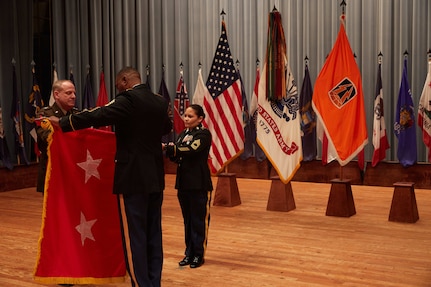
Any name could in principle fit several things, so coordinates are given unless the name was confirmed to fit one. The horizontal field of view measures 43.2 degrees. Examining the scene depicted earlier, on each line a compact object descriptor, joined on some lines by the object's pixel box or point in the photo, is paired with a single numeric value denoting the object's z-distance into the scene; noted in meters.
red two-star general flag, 3.29
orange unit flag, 5.92
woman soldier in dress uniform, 3.76
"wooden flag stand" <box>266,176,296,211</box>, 6.11
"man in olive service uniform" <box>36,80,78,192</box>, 3.59
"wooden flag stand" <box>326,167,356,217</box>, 5.72
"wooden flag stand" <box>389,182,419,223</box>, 5.39
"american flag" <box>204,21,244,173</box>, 6.36
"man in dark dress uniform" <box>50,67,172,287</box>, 2.89
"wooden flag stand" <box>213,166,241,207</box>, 6.49
